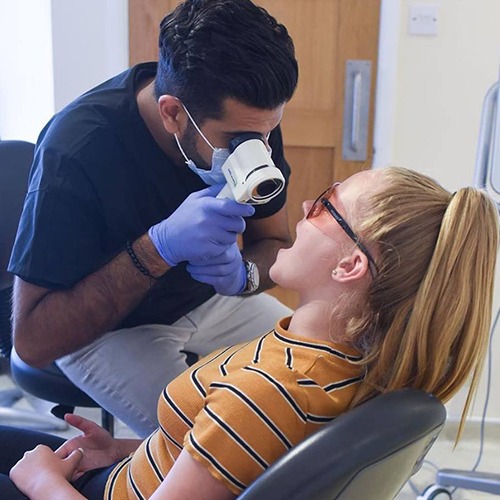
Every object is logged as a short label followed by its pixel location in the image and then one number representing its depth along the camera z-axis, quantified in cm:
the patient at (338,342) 74
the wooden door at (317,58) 216
